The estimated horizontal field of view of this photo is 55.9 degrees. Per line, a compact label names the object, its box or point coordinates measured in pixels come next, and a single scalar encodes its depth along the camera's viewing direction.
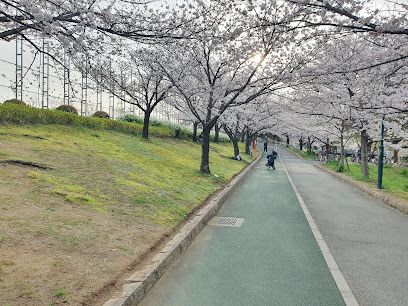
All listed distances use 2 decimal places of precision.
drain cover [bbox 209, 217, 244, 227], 8.55
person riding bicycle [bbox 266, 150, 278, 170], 26.77
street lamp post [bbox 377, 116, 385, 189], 14.64
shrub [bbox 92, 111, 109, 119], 38.82
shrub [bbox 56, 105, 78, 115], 28.35
